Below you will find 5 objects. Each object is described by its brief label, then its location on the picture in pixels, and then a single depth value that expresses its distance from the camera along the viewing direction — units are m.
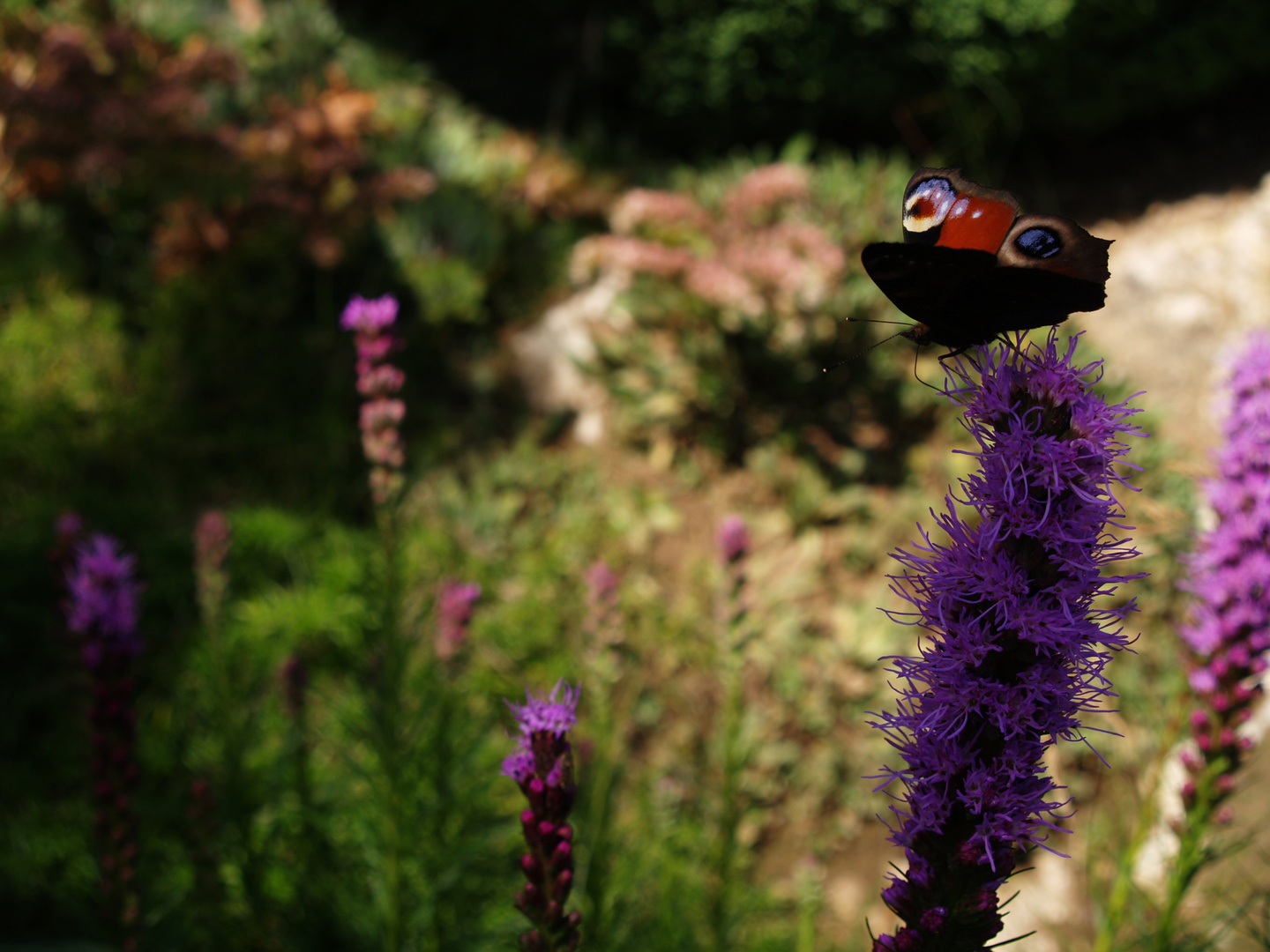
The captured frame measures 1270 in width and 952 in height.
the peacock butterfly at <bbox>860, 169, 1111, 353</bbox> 0.40
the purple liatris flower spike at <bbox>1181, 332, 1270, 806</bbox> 0.49
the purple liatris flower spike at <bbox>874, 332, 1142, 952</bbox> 0.38
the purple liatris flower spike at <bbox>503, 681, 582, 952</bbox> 0.41
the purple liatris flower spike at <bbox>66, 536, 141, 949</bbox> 0.50
